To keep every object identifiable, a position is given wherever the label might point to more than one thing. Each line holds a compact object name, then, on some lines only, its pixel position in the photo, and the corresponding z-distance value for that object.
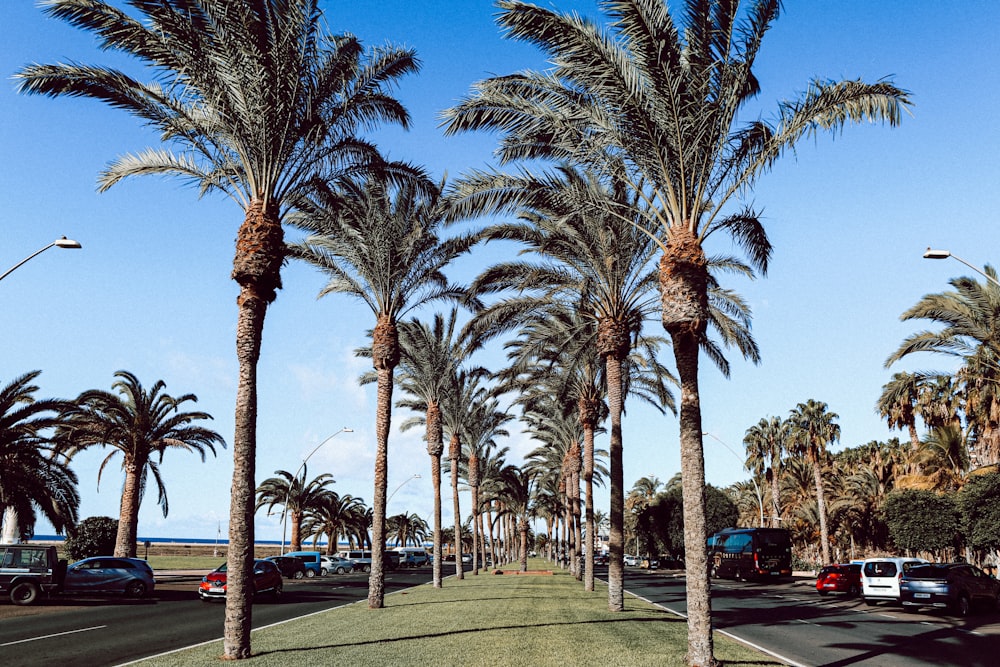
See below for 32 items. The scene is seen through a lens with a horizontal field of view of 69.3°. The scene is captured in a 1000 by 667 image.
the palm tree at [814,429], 56.44
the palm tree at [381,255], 22.52
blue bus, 44.38
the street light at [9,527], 36.79
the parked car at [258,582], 26.27
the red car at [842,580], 31.03
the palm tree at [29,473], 29.12
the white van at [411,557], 86.00
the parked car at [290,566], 46.99
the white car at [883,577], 25.98
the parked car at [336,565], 61.47
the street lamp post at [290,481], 47.91
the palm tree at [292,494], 62.75
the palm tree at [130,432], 35.22
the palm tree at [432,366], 33.75
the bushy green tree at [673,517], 70.38
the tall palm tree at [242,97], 13.57
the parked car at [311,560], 51.34
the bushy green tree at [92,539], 40.31
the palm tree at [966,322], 23.28
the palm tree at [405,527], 110.94
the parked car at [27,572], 23.31
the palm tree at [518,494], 62.19
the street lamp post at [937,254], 18.64
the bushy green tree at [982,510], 30.22
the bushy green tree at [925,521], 39.03
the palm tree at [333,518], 73.69
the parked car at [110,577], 26.06
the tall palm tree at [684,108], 12.53
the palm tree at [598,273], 20.83
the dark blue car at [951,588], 22.81
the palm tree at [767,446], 69.19
